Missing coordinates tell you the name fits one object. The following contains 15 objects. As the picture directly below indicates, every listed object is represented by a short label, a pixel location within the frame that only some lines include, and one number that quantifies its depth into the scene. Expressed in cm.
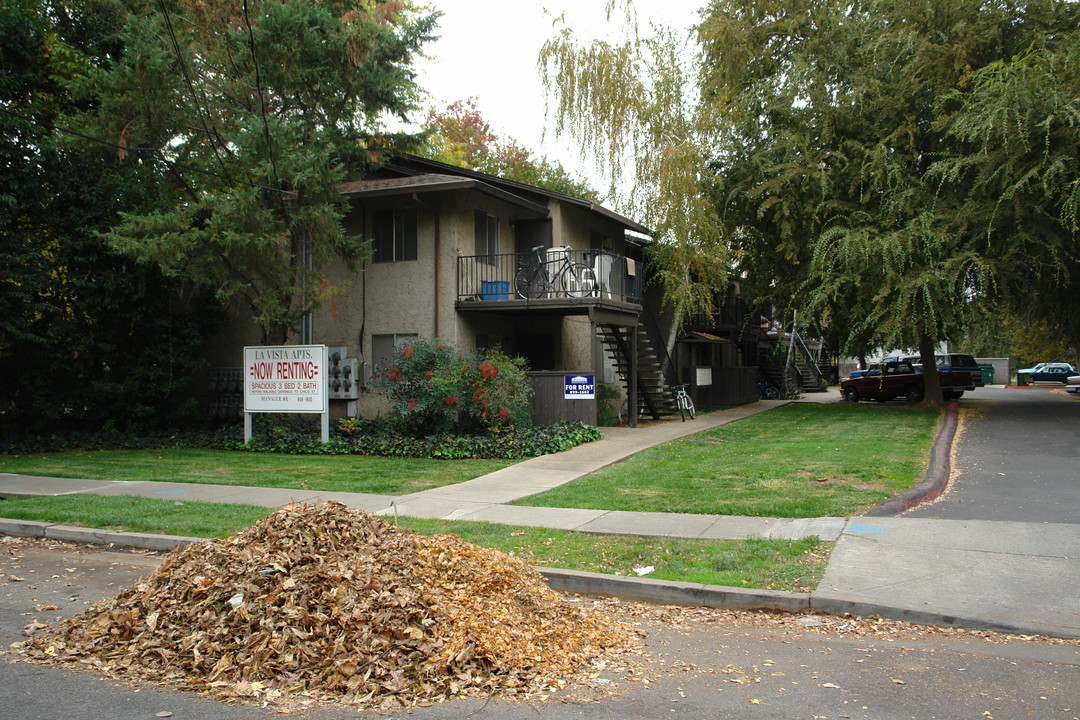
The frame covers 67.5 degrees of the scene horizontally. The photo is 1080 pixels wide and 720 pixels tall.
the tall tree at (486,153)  3859
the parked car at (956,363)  3111
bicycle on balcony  1880
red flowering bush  1617
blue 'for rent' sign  1795
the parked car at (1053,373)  4956
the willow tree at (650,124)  2384
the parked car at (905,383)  3045
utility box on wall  1966
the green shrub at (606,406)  2133
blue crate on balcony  1958
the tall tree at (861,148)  2044
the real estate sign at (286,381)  1712
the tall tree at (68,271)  1708
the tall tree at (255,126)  1606
